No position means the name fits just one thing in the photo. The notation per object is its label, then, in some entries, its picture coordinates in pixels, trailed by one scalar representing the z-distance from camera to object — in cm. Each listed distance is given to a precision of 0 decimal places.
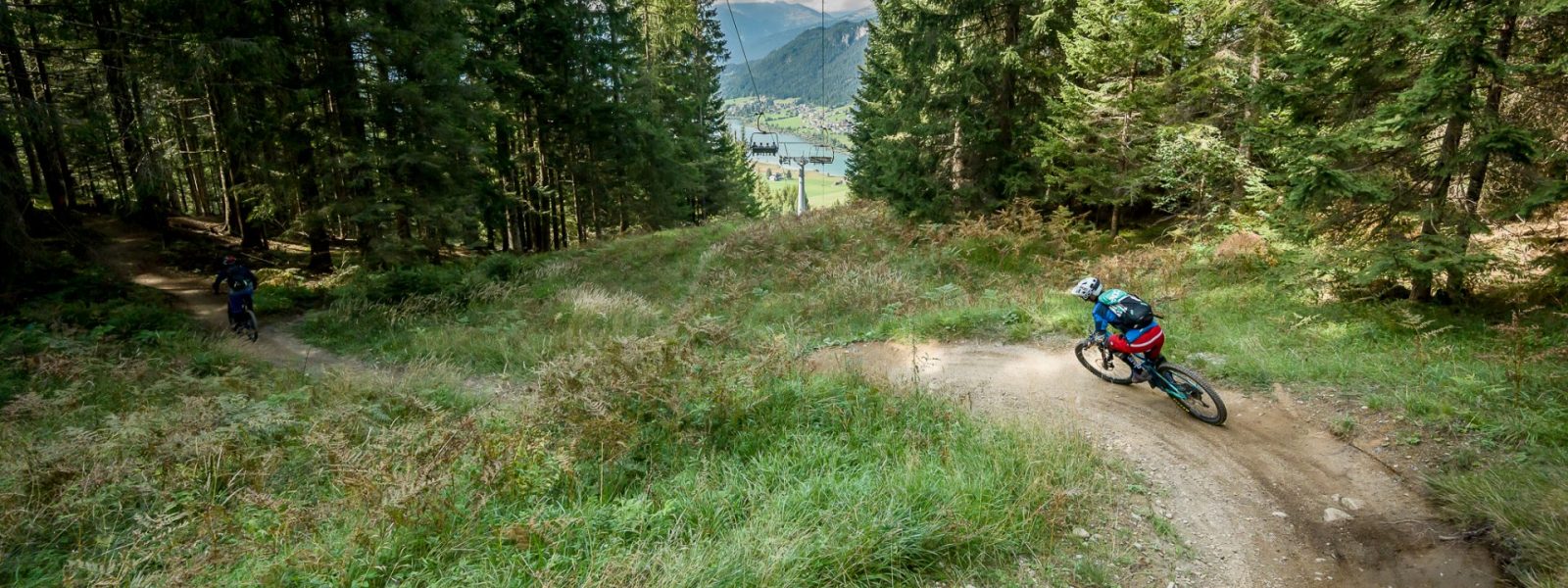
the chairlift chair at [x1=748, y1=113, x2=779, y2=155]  3092
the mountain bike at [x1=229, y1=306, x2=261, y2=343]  1170
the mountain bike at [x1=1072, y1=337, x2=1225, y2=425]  655
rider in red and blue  699
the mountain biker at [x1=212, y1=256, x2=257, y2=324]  1160
